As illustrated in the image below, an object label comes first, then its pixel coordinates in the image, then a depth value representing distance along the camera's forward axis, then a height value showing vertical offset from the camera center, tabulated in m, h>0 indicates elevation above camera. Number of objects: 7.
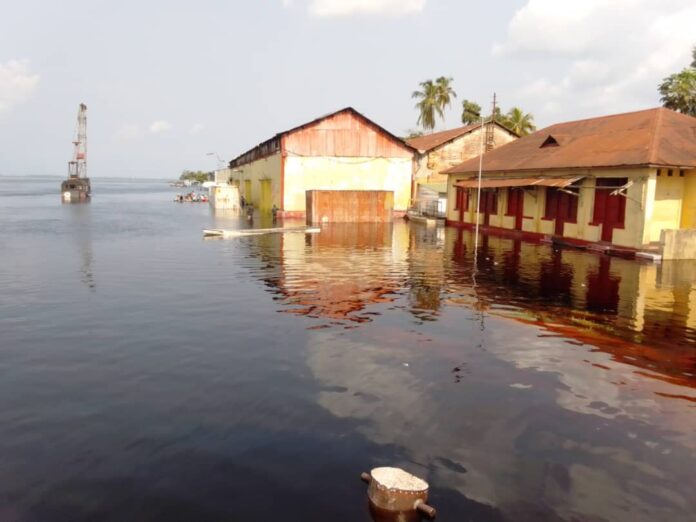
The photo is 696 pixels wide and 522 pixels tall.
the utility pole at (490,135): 49.72 +6.68
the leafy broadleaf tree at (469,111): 71.62 +12.82
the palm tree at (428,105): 77.38 +14.63
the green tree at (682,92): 42.03 +9.49
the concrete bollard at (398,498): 5.17 -2.82
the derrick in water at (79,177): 79.84 +2.90
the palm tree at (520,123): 64.50 +10.27
